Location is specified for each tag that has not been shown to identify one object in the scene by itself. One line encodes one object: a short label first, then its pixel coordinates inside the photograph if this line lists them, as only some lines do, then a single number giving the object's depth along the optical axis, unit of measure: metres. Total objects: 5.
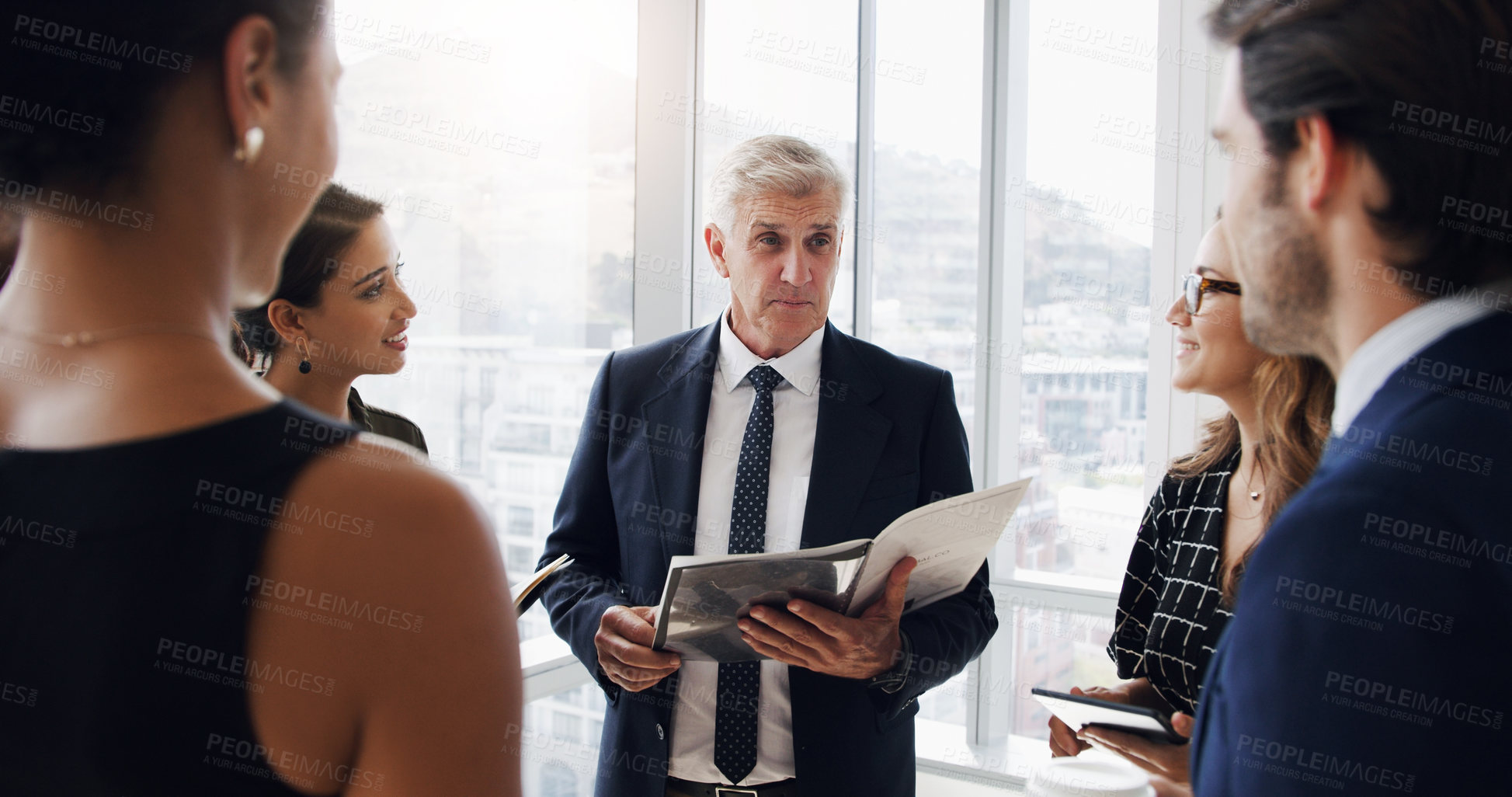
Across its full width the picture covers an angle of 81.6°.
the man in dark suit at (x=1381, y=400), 0.61
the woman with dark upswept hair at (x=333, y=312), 1.51
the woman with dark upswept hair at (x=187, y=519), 0.49
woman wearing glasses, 1.56
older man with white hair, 1.68
